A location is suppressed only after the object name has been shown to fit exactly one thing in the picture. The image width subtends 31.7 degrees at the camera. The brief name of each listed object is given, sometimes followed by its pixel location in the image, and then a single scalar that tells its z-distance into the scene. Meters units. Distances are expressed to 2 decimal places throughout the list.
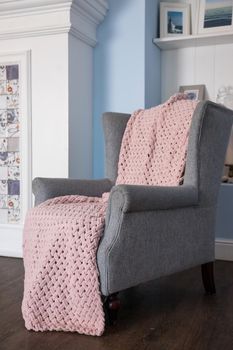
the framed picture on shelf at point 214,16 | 2.64
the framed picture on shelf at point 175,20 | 2.76
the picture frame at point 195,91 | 2.77
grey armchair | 1.39
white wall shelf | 2.60
